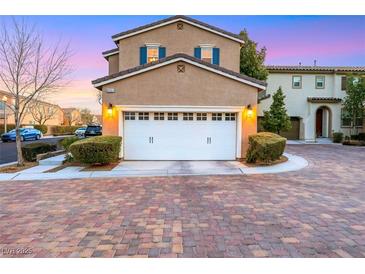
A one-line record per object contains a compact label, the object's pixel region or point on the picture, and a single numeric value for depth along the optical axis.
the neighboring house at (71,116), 68.28
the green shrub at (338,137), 23.08
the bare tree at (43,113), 46.44
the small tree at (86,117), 71.88
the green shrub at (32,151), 12.88
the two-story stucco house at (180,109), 12.44
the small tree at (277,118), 19.84
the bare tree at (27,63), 11.31
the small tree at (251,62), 20.42
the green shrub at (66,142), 13.32
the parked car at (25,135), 26.07
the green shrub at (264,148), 10.90
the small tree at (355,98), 22.50
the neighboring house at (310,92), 24.78
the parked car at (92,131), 28.78
